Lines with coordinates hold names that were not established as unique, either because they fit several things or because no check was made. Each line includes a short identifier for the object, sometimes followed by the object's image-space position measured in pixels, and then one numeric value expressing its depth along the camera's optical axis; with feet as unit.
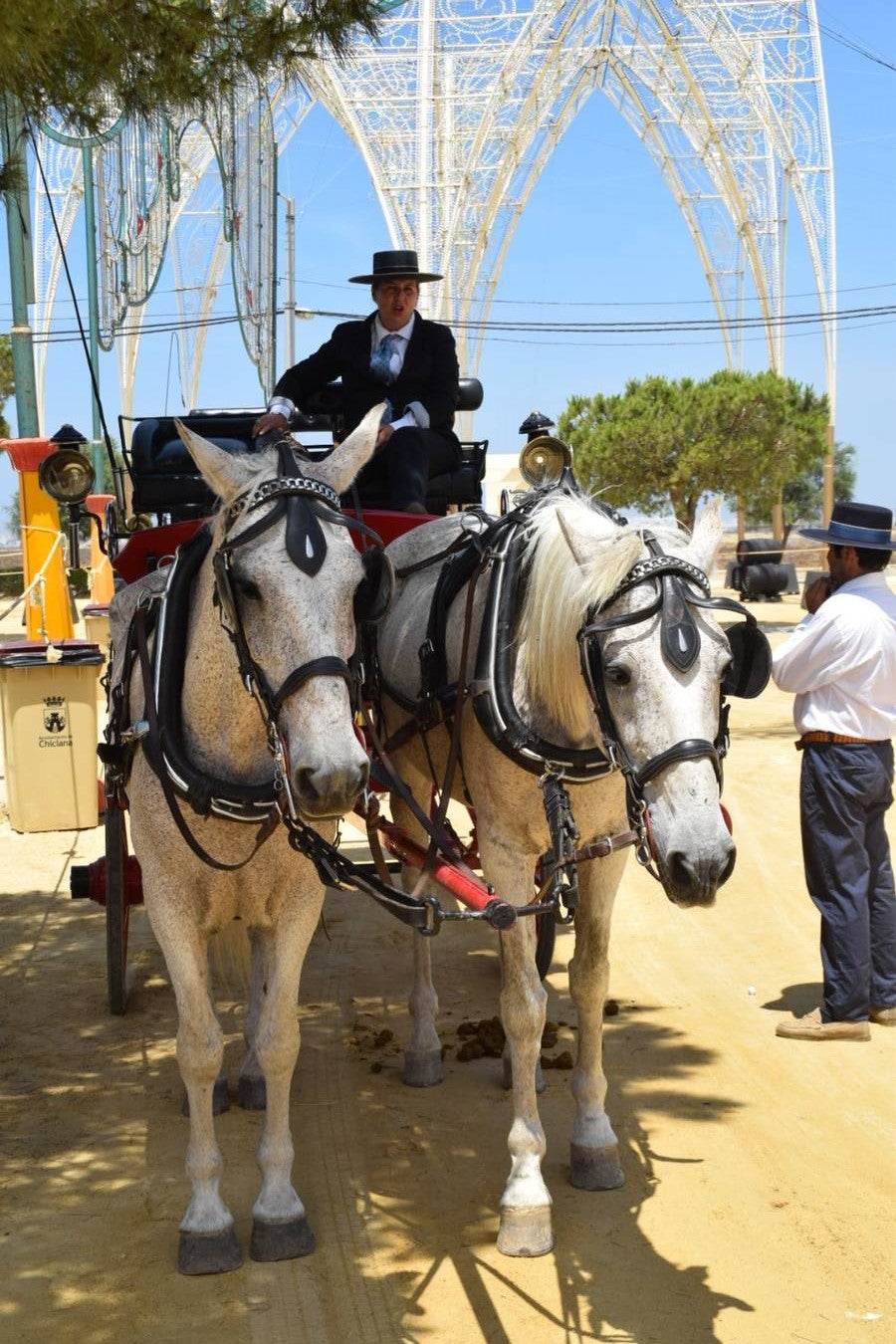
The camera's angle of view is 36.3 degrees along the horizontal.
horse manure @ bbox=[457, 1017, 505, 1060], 18.61
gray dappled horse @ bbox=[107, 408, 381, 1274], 10.62
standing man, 18.31
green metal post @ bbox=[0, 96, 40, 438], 33.53
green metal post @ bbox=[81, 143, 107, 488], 32.14
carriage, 16.79
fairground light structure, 102.17
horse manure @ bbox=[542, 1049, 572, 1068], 18.21
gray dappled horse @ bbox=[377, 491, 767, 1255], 10.72
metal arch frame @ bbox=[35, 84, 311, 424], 26.19
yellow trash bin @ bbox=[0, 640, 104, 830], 31.73
